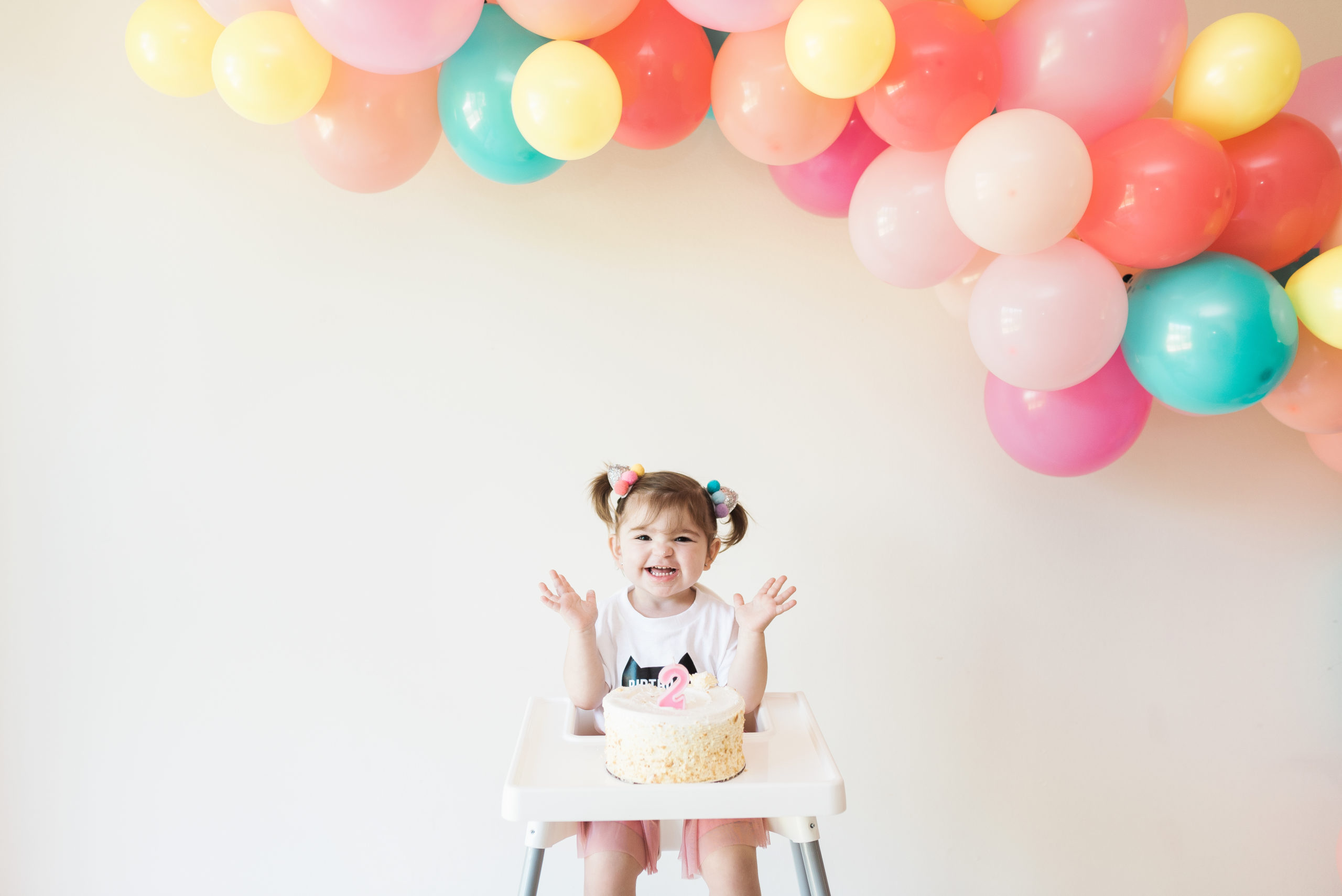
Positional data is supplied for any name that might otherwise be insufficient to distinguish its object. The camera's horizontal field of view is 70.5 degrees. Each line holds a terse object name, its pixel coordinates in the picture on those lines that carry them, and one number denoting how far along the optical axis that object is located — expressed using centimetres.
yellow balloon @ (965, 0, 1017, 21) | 148
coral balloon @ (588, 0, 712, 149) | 149
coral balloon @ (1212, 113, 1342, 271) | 147
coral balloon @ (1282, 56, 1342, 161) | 160
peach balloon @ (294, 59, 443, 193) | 150
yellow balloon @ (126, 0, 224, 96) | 149
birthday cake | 129
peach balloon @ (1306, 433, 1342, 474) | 178
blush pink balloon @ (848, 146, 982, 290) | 148
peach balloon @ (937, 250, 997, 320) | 168
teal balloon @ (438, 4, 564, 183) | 148
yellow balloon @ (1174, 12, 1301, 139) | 142
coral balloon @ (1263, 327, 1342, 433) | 152
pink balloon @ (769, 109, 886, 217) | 165
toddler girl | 149
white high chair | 126
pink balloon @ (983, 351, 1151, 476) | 161
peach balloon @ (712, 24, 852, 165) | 147
